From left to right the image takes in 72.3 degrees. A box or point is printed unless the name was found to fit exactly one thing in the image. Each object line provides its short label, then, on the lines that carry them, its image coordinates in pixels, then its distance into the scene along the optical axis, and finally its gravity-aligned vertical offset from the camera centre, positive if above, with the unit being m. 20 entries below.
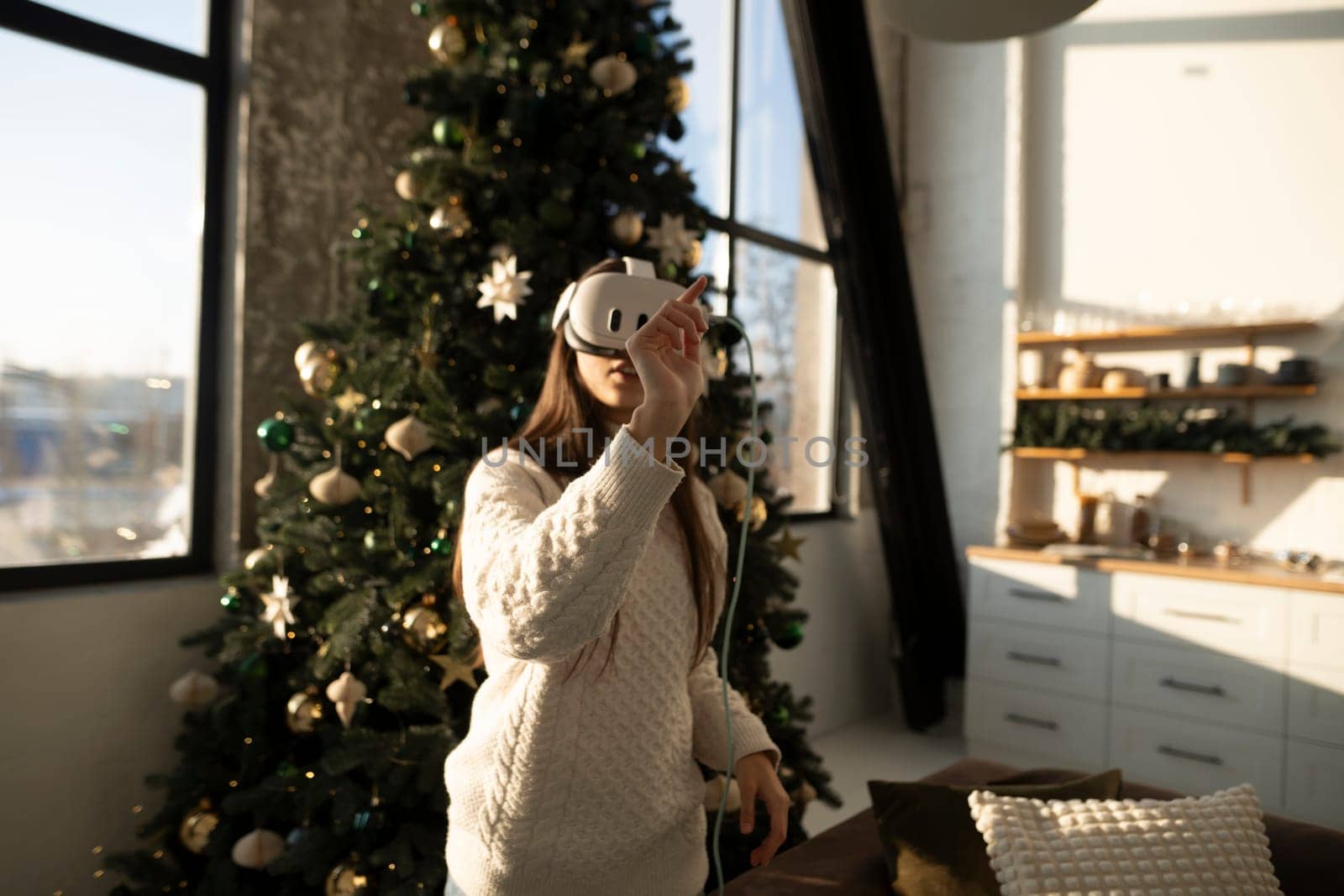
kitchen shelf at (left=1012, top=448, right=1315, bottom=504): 3.40 +0.02
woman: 0.76 -0.21
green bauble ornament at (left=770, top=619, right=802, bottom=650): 2.00 -0.41
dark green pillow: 1.24 -0.54
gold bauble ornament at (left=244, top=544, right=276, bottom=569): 1.87 -0.25
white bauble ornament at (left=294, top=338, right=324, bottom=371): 1.88 +0.18
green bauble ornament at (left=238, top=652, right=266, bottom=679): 1.81 -0.46
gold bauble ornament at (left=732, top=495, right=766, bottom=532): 1.93 -0.13
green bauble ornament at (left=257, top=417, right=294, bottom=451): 1.82 +0.01
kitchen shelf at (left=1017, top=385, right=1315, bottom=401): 3.32 +0.27
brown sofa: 1.30 -0.61
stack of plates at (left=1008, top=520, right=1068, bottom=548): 3.65 -0.29
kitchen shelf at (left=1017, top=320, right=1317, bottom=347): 3.41 +0.51
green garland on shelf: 3.31 +0.12
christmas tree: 1.66 -0.04
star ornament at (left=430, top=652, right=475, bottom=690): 1.62 -0.40
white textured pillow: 1.16 -0.50
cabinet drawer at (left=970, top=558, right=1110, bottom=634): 3.33 -0.51
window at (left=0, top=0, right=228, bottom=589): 1.97 +0.33
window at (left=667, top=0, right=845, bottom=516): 3.54 +0.97
